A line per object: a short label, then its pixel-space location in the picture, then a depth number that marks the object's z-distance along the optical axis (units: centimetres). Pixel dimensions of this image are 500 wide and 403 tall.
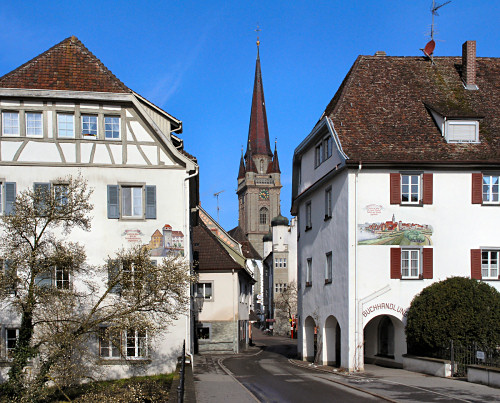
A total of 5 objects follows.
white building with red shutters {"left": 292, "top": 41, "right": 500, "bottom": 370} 2620
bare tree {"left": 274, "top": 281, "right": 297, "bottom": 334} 8752
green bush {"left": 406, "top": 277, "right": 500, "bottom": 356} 2283
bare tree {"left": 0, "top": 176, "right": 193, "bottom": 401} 1856
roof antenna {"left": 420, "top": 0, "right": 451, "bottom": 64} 3219
